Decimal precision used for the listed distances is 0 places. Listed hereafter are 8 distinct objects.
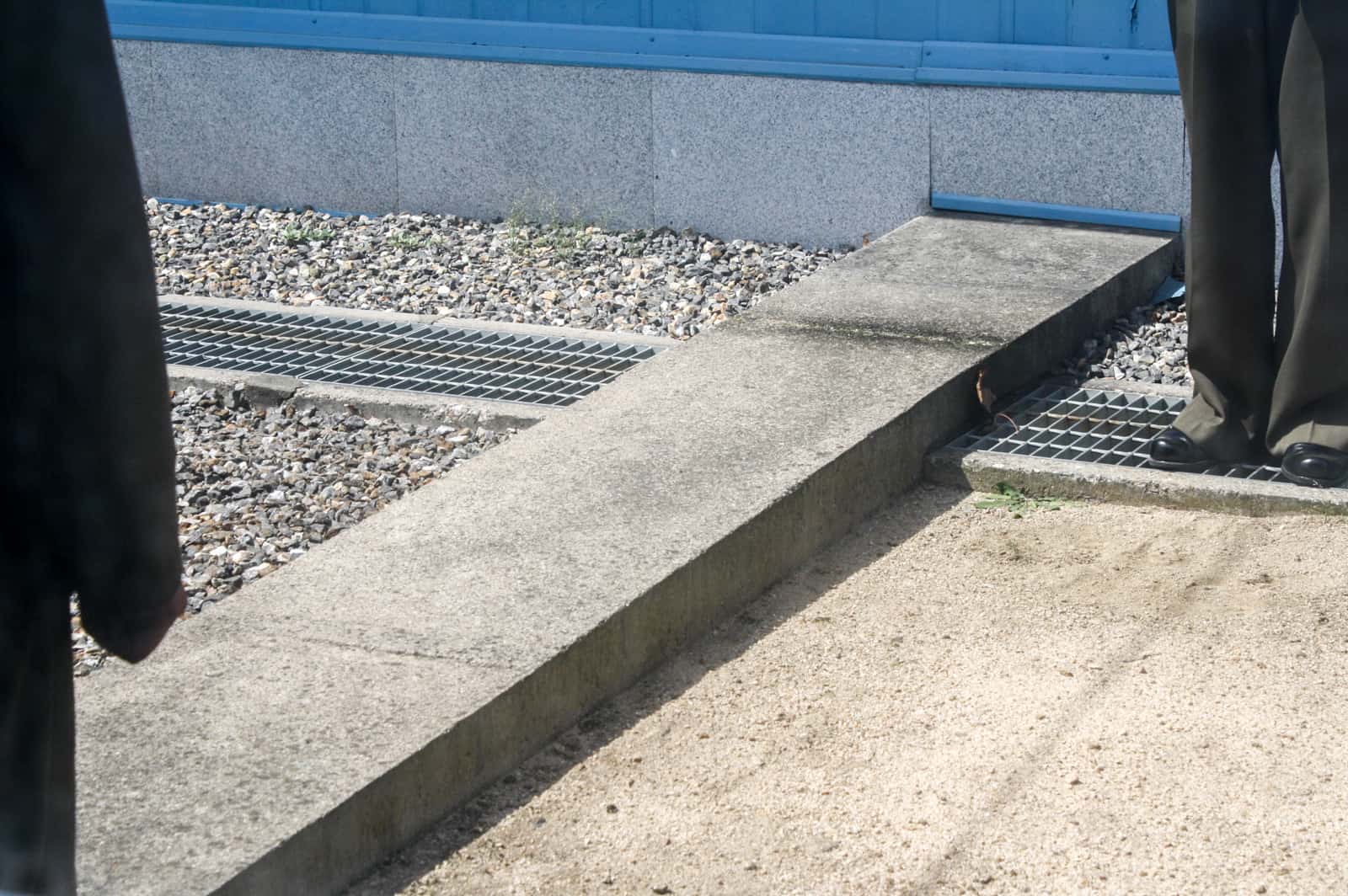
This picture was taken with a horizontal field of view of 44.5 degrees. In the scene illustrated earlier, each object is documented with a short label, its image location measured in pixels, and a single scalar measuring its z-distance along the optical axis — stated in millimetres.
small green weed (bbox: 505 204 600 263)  6883
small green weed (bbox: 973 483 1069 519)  4230
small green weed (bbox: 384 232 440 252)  7051
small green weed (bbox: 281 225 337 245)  7262
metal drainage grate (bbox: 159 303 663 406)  5195
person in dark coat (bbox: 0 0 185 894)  1487
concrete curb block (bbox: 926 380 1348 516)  4059
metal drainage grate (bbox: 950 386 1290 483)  4445
